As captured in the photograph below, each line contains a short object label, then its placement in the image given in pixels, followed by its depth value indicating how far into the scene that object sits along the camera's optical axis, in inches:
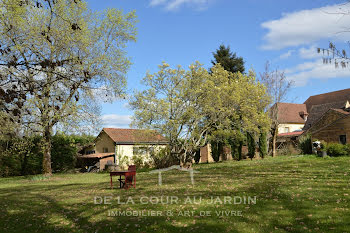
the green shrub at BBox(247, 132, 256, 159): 1254.3
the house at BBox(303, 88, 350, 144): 985.3
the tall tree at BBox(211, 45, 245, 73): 1684.3
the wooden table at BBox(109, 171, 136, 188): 506.3
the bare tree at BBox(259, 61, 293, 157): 1321.4
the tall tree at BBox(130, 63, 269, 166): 858.1
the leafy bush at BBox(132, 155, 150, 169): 1152.1
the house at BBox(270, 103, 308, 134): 2142.0
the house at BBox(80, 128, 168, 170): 1208.8
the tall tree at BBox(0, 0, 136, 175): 822.5
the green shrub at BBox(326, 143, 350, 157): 885.8
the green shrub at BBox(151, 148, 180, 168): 1004.1
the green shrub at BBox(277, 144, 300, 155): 1208.4
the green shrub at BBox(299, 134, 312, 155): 1077.1
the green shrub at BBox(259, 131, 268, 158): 1234.0
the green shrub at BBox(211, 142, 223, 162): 1317.7
